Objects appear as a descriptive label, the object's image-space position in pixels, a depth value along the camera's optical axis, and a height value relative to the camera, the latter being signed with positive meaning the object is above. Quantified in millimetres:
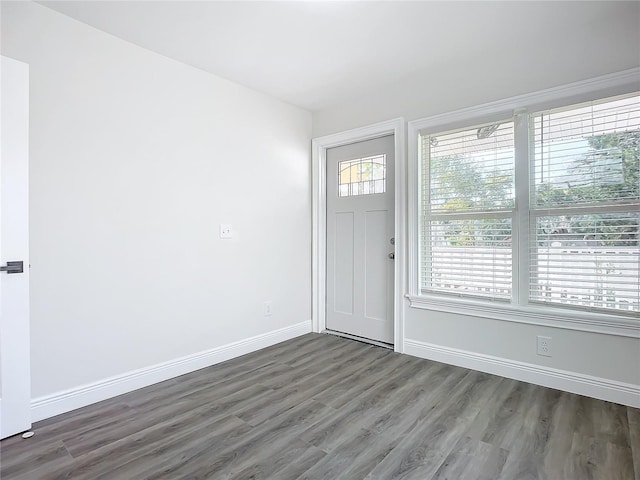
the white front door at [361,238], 3453 +13
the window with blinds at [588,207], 2227 +217
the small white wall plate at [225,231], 3062 +75
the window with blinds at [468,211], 2715 +235
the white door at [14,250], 1874 -59
